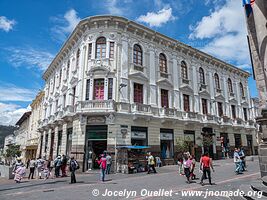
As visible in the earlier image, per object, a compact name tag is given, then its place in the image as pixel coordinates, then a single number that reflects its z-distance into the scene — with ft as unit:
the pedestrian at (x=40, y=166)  56.40
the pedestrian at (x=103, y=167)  41.85
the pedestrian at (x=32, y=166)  55.67
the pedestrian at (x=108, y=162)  53.02
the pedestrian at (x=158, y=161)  64.13
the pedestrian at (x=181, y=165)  44.93
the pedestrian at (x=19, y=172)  47.85
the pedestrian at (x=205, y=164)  32.60
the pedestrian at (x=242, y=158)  46.68
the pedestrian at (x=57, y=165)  54.13
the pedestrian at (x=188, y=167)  36.10
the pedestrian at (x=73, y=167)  40.96
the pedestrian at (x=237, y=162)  44.29
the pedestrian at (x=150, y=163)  51.52
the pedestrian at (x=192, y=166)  36.94
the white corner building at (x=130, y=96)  61.31
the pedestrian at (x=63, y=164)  55.01
